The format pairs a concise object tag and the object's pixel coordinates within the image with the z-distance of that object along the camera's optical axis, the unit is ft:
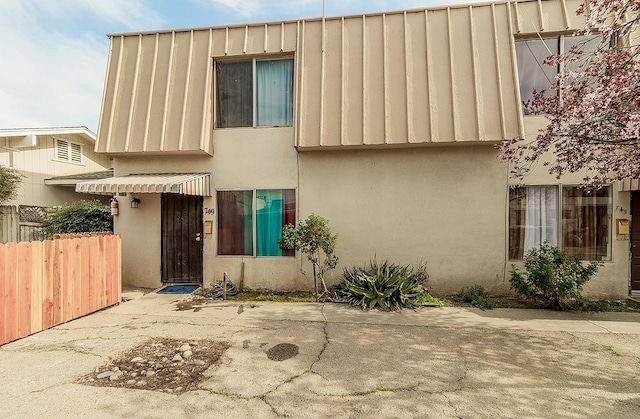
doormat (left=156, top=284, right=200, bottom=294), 24.08
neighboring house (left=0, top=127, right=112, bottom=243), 34.84
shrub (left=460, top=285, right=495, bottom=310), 20.18
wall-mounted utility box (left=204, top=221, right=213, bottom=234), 24.86
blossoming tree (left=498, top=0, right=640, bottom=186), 12.01
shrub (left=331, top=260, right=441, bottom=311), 20.10
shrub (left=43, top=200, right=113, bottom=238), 28.48
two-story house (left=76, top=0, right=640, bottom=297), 21.72
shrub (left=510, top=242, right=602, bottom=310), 18.60
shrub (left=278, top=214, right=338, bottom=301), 20.88
